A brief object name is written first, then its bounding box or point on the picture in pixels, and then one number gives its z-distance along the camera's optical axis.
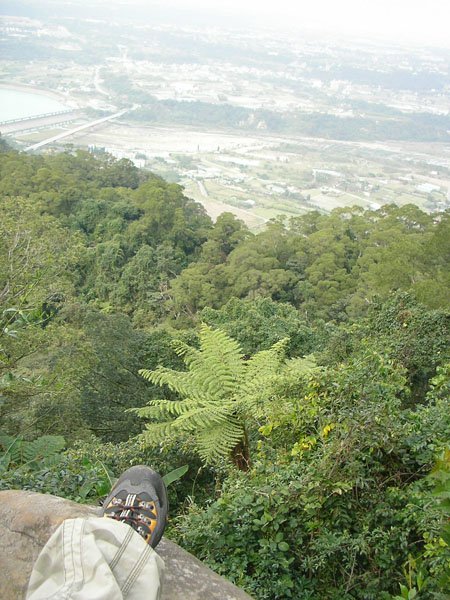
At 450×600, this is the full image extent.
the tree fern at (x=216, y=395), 4.41
